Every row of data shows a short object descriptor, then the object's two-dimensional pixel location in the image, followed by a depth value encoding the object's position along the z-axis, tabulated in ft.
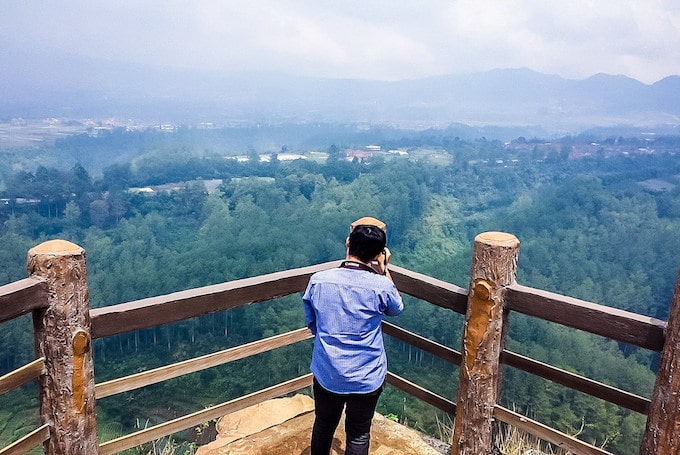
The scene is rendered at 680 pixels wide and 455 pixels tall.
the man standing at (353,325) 6.00
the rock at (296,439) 8.36
